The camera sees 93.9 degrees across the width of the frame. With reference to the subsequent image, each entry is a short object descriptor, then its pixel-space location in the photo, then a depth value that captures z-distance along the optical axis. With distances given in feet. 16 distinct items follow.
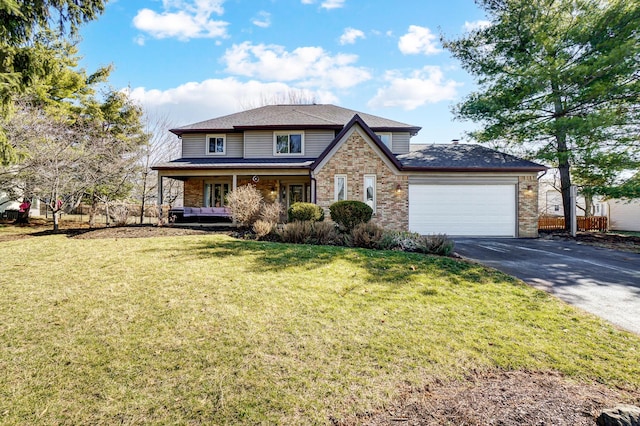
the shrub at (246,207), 39.55
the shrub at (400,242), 31.40
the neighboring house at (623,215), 68.13
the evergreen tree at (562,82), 44.83
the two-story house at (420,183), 46.75
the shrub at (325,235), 33.73
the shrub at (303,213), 40.09
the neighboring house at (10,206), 68.00
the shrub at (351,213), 38.34
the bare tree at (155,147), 75.92
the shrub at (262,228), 35.42
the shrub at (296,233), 33.86
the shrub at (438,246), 30.04
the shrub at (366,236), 31.89
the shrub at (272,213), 38.14
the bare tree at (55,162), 46.19
